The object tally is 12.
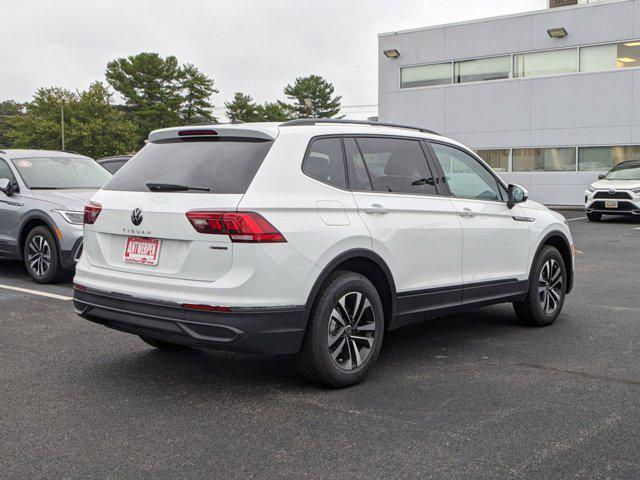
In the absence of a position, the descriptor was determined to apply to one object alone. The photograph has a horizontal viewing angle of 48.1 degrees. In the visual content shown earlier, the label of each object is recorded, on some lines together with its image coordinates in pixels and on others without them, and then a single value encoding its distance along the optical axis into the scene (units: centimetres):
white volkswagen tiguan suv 418
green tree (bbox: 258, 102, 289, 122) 9300
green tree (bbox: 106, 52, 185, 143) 7750
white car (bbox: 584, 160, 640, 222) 1839
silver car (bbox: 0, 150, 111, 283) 874
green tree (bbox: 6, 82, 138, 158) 7119
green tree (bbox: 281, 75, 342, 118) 9300
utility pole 7010
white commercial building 2508
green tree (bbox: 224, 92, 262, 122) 9156
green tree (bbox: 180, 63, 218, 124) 8012
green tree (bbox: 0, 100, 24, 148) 10514
